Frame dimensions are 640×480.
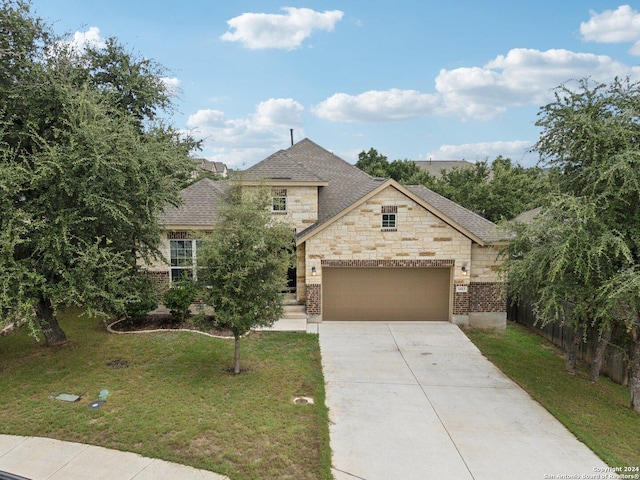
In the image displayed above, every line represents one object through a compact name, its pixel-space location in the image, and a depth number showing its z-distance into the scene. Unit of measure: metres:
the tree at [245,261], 8.83
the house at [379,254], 14.48
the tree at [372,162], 35.62
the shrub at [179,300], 13.63
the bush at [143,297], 11.71
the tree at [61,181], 8.59
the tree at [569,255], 8.07
